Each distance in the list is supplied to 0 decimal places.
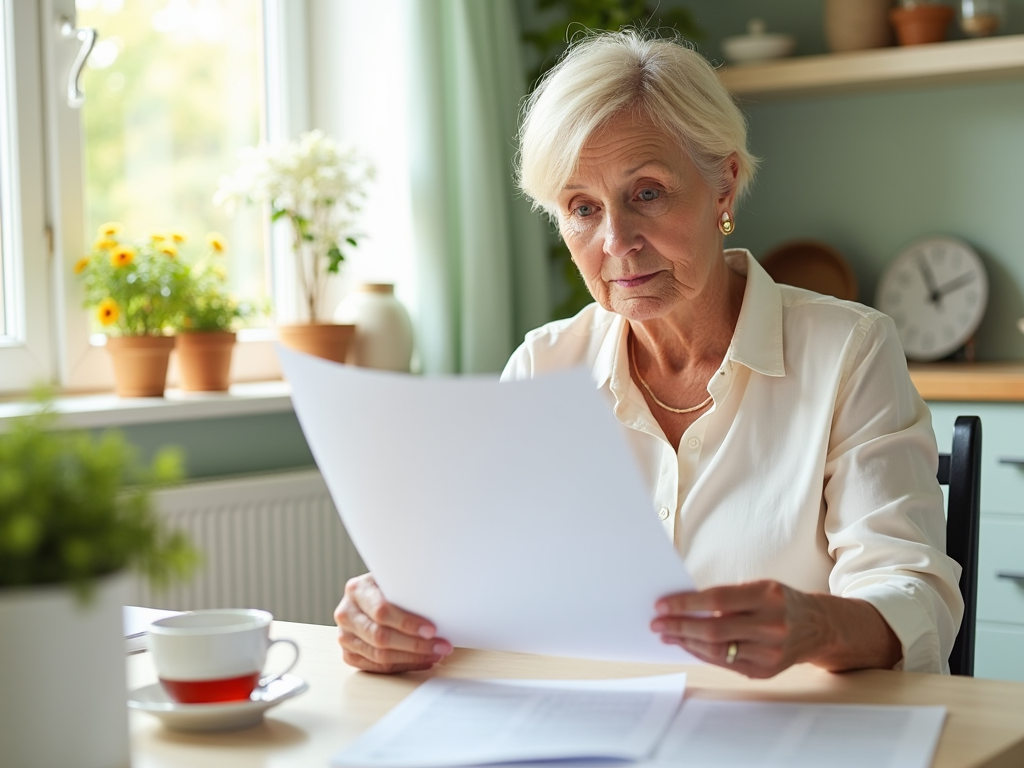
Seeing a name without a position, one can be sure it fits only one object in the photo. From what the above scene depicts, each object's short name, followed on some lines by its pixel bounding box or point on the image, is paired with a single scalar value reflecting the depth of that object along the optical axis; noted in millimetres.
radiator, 2555
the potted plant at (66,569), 730
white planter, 740
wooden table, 906
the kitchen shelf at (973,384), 2779
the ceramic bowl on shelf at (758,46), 3473
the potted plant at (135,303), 2572
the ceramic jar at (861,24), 3338
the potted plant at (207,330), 2680
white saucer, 945
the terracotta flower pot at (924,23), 3229
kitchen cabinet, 2791
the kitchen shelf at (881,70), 3074
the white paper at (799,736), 861
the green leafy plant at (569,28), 3260
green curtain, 3004
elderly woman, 1298
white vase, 2932
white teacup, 937
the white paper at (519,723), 879
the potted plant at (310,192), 2846
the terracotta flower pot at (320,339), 2842
